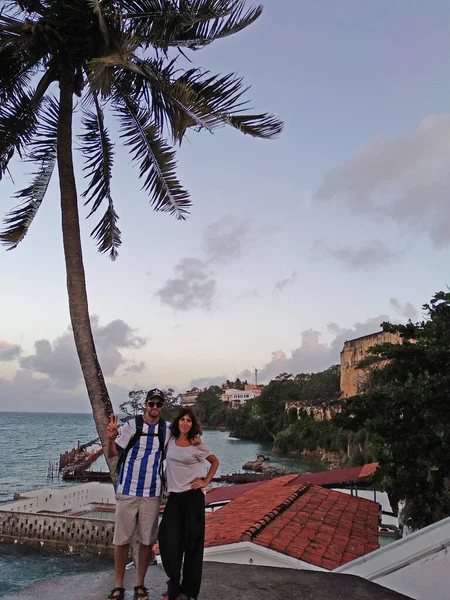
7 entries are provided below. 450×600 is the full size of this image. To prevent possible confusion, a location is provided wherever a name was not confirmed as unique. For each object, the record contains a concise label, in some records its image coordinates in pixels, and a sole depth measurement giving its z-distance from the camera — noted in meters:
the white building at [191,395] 153.68
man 3.97
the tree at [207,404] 123.87
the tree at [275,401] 81.25
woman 3.77
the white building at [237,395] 140.38
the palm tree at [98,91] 6.08
